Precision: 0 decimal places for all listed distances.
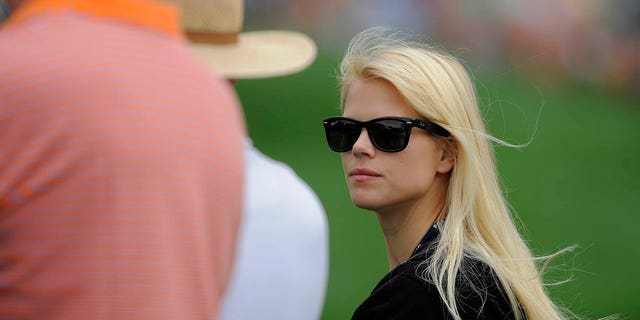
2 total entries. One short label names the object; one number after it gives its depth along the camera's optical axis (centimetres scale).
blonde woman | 1002
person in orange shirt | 863
